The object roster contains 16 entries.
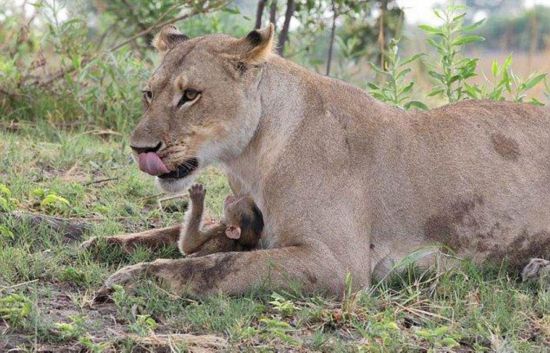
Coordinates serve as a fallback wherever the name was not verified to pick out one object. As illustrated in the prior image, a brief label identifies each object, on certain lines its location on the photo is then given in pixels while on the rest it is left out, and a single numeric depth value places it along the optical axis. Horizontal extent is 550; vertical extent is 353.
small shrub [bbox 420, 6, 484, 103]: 12.43
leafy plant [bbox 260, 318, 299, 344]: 7.68
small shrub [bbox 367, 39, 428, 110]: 12.85
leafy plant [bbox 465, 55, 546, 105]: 12.54
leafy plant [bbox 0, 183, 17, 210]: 10.51
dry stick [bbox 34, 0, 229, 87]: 16.20
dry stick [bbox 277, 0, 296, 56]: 16.58
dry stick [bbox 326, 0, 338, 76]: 17.27
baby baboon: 9.82
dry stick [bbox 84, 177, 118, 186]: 12.44
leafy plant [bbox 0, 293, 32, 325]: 7.66
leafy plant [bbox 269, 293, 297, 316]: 8.36
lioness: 9.37
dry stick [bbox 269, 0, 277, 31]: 16.39
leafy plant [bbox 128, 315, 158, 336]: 7.78
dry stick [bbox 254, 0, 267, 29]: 16.02
